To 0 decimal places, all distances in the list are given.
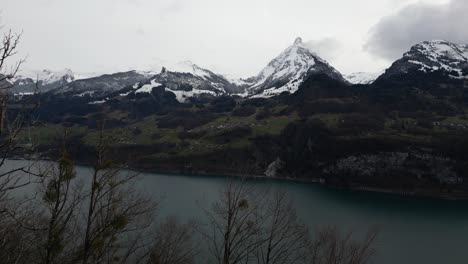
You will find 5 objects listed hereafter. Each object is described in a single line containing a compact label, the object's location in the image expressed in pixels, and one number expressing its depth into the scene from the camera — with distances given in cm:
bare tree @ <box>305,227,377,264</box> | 2929
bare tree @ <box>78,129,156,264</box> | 1781
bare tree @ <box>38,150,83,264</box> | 1705
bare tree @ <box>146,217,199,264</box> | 2726
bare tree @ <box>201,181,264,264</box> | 2377
